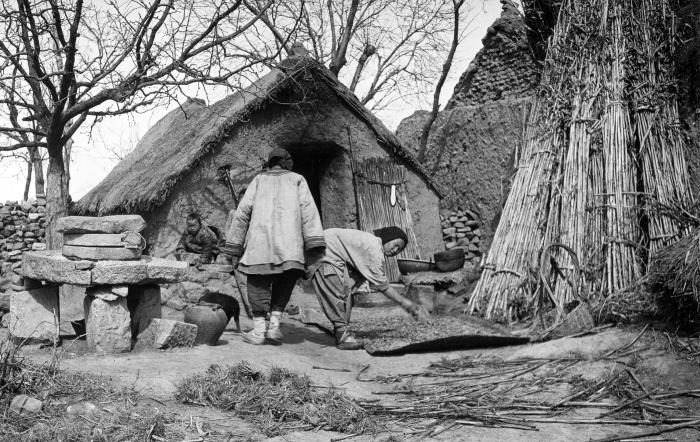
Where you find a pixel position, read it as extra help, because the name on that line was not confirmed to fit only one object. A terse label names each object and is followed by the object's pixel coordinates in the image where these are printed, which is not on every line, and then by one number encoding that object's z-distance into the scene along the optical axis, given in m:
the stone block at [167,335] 5.19
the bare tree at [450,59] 14.26
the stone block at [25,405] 3.46
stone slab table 5.03
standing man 5.78
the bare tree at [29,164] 12.16
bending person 5.91
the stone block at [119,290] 5.11
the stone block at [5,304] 6.43
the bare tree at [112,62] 8.36
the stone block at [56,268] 5.02
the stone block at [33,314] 5.24
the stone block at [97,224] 5.19
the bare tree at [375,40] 15.95
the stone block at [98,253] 5.10
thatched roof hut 8.43
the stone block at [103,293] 5.09
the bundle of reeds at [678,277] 4.58
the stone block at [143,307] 5.49
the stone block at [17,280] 5.74
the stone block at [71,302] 7.98
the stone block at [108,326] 5.02
